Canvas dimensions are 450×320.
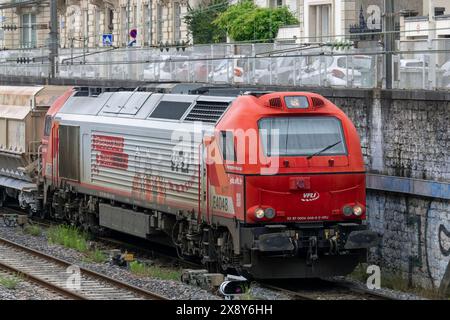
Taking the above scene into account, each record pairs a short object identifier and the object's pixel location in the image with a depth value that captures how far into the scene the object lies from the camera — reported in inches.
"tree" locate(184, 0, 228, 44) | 2297.0
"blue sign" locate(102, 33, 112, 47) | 2194.4
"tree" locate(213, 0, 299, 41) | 2064.5
